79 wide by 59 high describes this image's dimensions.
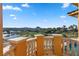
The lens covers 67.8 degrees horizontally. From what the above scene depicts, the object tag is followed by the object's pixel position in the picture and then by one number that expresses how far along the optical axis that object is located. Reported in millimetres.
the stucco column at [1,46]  819
